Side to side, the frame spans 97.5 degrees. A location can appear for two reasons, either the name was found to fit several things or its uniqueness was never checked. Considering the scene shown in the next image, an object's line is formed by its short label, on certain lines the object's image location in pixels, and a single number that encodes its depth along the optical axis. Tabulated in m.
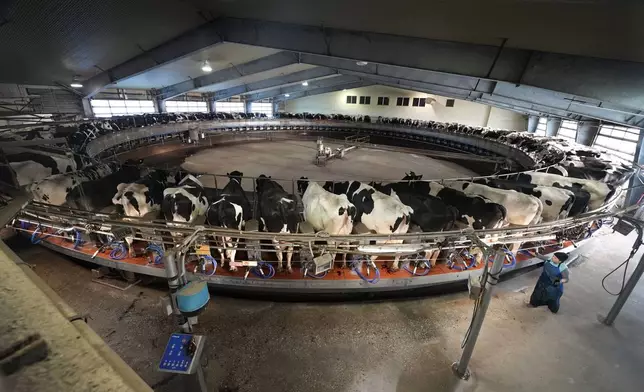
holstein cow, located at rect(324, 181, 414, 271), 5.26
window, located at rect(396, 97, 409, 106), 25.27
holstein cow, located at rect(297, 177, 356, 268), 5.28
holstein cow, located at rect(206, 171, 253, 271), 5.06
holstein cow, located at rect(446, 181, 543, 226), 5.77
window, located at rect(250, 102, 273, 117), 30.98
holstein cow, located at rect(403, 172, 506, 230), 5.42
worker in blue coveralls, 4.93
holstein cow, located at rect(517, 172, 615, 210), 7.26
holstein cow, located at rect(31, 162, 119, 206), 5.93
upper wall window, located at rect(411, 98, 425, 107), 24.67
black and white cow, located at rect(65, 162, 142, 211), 5.82
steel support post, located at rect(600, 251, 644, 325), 4.46
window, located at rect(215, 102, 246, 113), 28.20
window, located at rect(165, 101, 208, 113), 24.14
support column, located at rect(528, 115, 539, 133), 21.64
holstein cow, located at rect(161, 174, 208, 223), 5.35
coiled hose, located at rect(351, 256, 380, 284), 4.95
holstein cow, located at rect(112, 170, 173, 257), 5.64
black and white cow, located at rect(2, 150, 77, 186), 7.48
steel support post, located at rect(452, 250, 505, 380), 3.29
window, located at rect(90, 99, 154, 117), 18.64
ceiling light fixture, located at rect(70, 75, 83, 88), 13.29
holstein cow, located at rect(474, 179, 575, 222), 6.33
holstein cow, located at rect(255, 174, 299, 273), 5.14
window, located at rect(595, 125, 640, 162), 13.16
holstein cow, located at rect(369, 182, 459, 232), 5.32
